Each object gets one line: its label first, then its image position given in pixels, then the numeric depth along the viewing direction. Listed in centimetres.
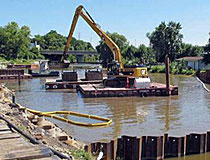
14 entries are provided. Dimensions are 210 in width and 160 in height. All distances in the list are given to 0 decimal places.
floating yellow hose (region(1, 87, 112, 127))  1736
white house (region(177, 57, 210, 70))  6401
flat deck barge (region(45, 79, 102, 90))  3633
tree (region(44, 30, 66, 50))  17112
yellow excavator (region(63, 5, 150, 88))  3030
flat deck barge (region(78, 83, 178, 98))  2944
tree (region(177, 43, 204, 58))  8426
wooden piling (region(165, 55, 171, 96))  2950
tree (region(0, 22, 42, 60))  10569
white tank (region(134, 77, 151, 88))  3005
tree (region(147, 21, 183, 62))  8531
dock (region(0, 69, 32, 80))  5291
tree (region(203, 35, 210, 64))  5402
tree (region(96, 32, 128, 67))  8856
